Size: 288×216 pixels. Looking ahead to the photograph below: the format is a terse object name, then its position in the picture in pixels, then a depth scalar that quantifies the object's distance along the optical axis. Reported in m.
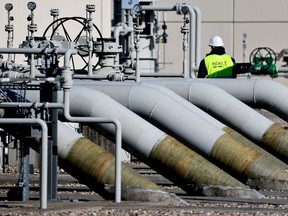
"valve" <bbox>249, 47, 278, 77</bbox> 34.62
